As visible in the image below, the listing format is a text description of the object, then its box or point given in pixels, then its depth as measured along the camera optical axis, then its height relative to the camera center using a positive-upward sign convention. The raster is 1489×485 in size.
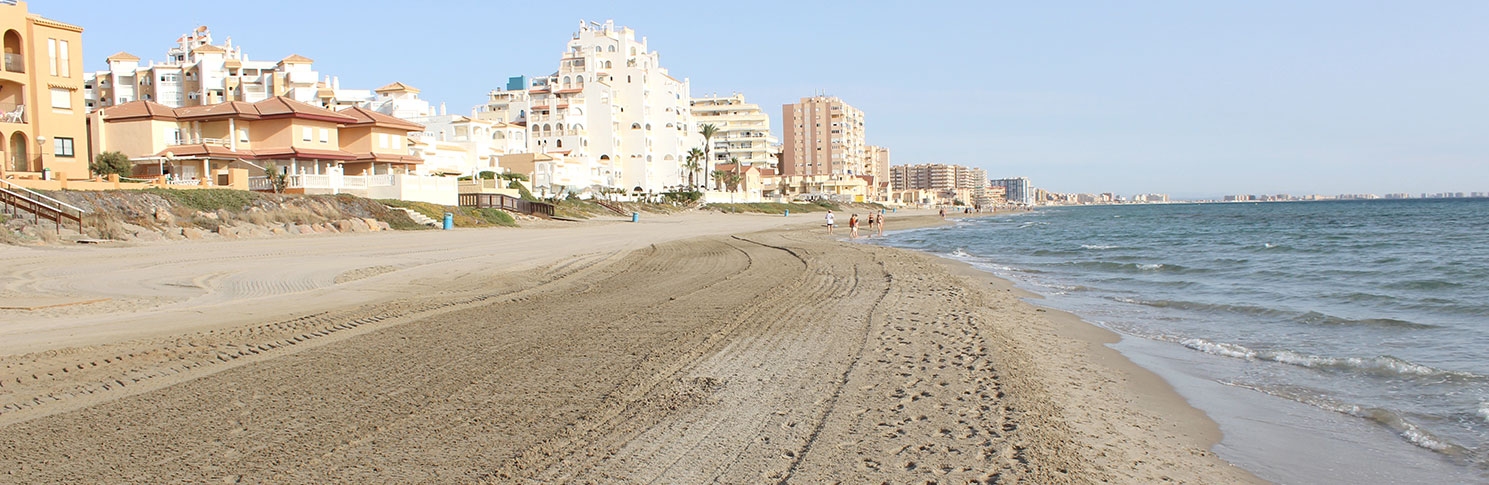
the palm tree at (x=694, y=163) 102.75 +4.52
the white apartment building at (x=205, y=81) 84.62 +12.45
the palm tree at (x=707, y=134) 107.38 +8.27
